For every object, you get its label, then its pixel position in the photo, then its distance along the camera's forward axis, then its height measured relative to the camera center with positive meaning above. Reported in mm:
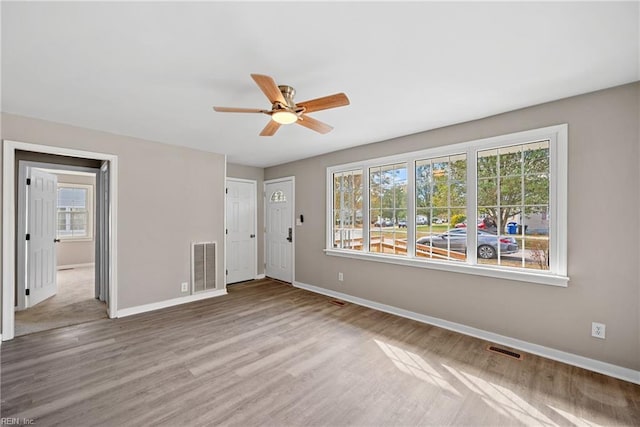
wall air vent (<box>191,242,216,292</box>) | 4484 -879
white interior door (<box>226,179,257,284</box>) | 5539 -353
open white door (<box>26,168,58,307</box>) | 4023 -355
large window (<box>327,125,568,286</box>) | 2707 +76
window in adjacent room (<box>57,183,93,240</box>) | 7074 +70
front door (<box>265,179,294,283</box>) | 5523 -334
